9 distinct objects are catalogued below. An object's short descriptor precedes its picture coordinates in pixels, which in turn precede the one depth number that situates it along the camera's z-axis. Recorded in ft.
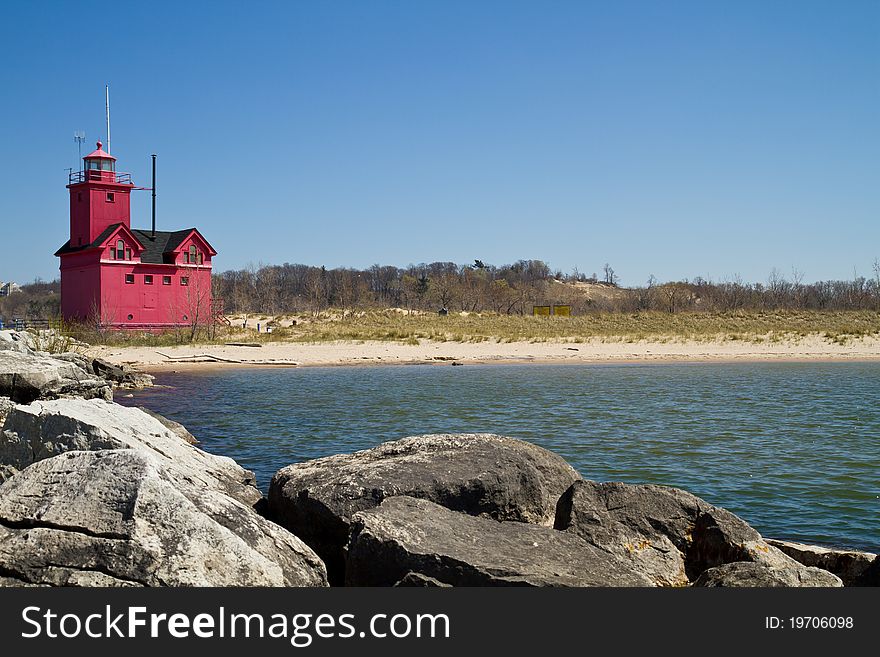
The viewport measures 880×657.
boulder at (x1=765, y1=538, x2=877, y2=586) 21.58
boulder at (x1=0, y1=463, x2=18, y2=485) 23.61
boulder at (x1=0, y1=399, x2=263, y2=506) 23.12
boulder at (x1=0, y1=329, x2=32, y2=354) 60.56
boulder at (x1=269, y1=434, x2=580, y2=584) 22.16
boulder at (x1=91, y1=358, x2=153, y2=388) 81.82
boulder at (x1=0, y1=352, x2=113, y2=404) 45.42
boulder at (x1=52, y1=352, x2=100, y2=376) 76.38
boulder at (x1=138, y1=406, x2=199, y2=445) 37.06
